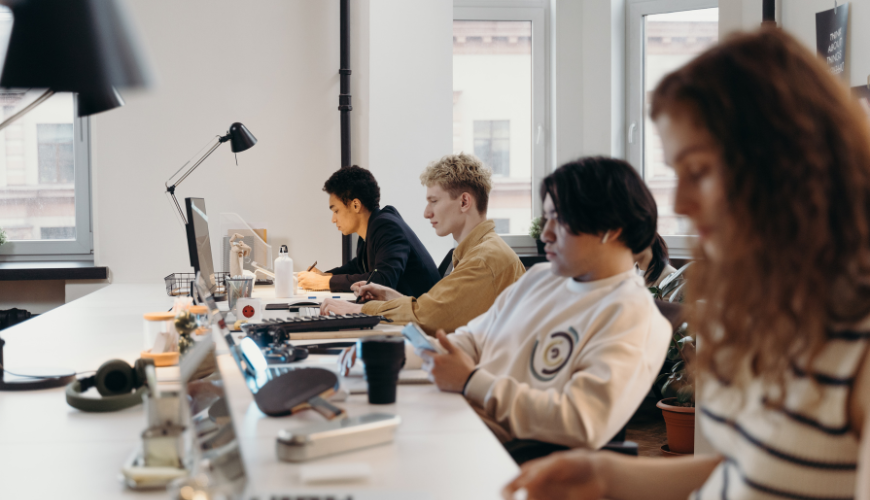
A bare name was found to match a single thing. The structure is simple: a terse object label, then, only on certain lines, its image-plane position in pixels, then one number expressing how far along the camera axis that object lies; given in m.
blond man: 2.24
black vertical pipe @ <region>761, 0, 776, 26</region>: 2.24
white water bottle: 3.01
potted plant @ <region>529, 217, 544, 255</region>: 4.27
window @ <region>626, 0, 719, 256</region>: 4.15
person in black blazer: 3.13
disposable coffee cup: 1.22
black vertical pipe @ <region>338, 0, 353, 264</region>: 4.20
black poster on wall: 2.38
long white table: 0.92
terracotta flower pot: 2.87
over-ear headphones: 1.34
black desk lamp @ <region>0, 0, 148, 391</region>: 1.20
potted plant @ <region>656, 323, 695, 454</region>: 2.85
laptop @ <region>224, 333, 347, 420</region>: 1.13
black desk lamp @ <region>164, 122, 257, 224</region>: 3.58
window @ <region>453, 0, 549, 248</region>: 4.50
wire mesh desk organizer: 3.40
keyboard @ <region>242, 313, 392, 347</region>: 1.73
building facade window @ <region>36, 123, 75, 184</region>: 4.29
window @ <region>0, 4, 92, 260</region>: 4.27
